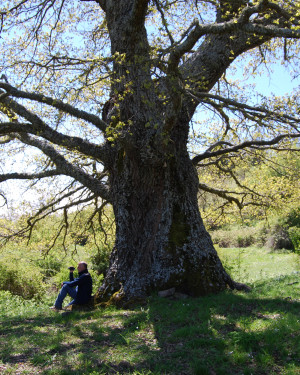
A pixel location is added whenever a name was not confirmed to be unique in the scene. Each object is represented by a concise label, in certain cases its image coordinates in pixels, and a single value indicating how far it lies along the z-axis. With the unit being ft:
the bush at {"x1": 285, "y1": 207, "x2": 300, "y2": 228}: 71.31
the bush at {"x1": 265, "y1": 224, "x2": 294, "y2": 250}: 75.15
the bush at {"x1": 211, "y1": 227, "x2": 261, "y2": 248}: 92.17
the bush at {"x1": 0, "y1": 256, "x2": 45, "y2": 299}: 44.86
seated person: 25.76
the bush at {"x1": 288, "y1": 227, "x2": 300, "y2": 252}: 53.13
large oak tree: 23.02
